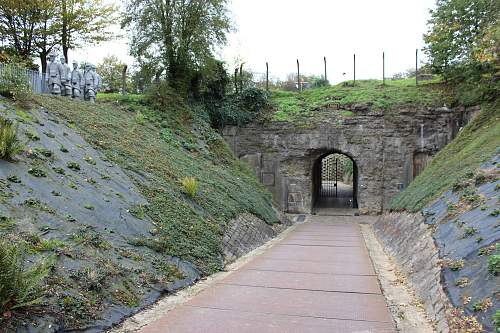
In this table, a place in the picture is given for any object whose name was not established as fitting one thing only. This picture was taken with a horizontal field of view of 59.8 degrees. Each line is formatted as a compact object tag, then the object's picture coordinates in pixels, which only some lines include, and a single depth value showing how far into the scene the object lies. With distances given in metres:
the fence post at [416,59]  24.09
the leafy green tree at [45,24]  24.28
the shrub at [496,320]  4.10
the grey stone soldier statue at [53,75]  16.03
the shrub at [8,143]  7.30
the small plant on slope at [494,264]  5.07
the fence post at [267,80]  25.92
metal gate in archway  27.16
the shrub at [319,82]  30.18
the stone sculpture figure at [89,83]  17.42
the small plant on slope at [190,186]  11.34
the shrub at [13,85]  10.71
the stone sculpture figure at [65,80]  16.31
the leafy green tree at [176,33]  20.02
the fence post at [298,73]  26.86
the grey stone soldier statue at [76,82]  16.83
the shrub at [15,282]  4.38
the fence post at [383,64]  25.89
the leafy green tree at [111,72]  40.16
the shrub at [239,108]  22.41
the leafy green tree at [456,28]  18.67
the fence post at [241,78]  25.05
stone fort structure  21.06
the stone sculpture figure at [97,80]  17.86
